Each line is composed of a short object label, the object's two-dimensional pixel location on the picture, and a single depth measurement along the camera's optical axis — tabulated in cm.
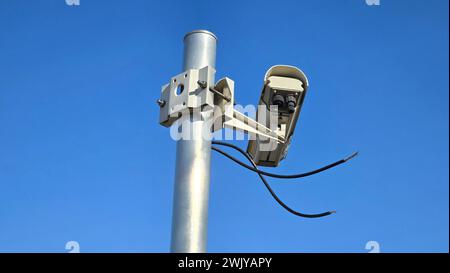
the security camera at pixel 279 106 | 274
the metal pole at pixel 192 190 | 210
